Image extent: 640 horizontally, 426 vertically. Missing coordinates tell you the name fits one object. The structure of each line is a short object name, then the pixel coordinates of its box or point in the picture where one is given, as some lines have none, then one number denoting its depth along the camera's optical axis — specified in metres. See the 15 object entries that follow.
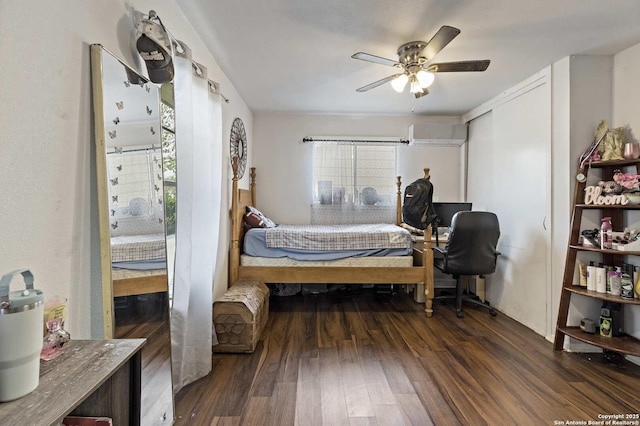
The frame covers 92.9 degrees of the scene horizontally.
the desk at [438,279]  3.41
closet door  2.77
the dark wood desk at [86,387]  0.65
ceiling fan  2.08
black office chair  3.02
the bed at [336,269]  3.07
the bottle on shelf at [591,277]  2.35
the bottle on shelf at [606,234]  2.25
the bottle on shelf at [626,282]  2.15
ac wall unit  4.22
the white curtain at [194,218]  1.79
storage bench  2.34
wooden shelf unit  2.22
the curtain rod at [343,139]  4.32
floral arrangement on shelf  2.15
